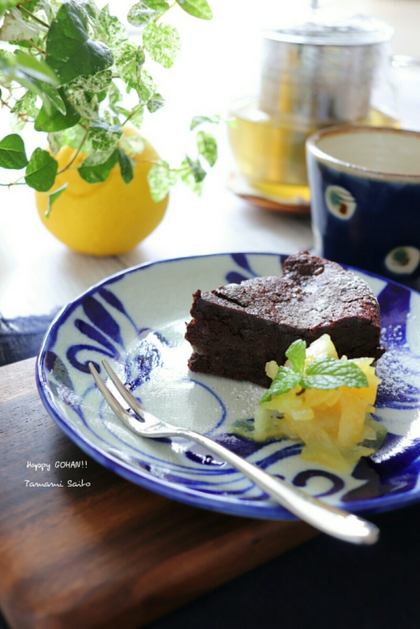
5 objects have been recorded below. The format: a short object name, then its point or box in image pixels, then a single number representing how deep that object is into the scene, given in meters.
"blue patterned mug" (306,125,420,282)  0.65
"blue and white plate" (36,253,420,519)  0.51
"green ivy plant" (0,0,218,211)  0.53
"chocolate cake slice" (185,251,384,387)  0.58
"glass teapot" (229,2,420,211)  0.72
